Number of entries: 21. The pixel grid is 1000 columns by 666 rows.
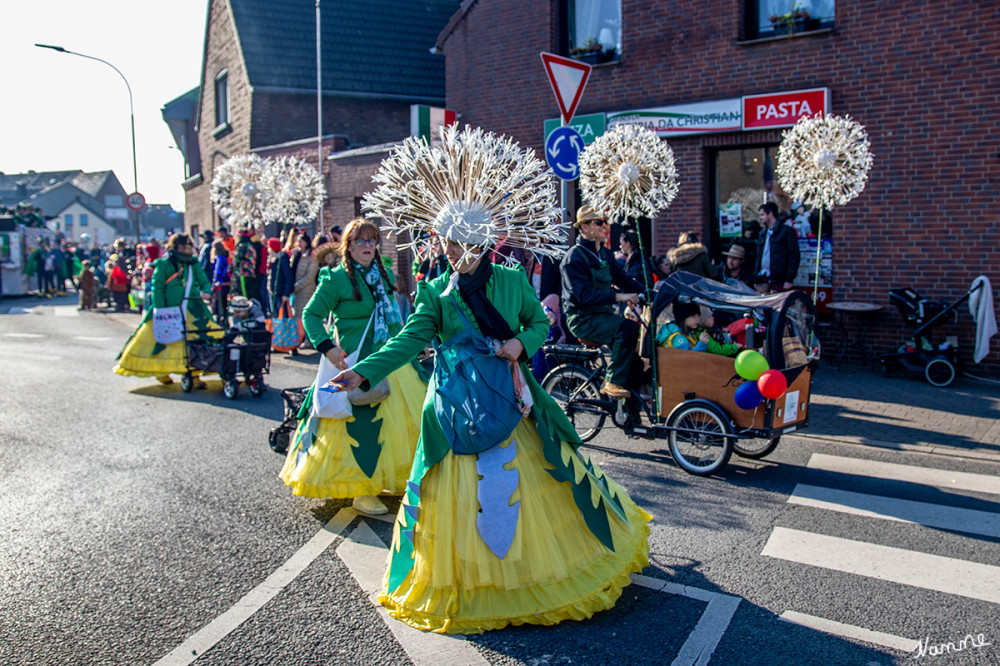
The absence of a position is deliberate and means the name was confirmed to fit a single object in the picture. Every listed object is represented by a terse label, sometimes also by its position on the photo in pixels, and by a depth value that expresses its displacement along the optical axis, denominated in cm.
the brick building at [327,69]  2375
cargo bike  621
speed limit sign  2705
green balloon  607
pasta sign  1148
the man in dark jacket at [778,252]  1114
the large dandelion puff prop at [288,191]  1379
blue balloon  607
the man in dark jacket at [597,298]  705
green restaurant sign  1384
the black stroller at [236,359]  995
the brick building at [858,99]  1047
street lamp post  3009
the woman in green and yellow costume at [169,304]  1050
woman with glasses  545
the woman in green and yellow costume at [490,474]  378
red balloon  591
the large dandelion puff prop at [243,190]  1388
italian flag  1517
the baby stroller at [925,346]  985
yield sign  827
